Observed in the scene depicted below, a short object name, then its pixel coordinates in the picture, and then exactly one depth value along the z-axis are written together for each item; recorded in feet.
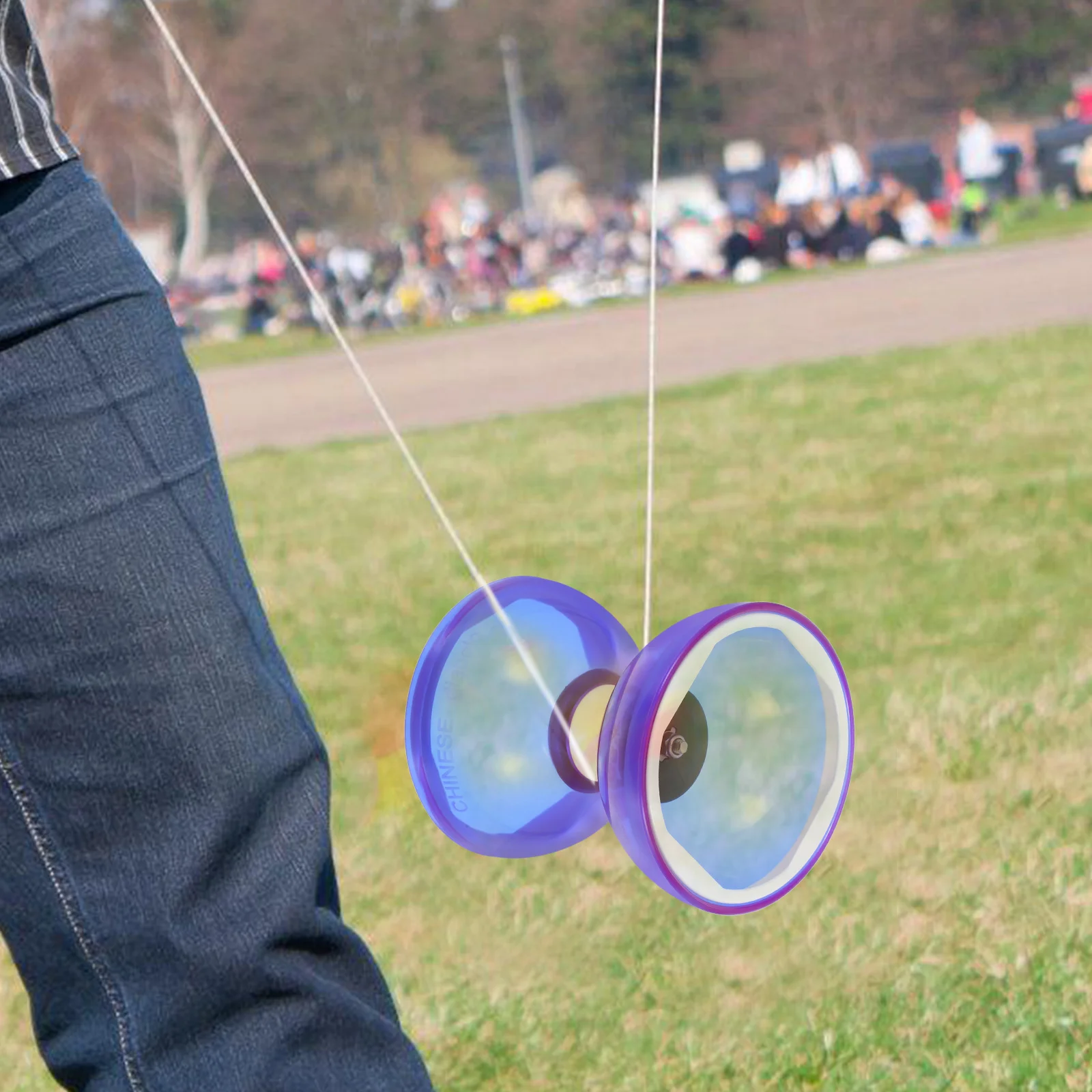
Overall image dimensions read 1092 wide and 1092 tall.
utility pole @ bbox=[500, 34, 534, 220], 183.01
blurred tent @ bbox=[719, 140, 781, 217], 138.82
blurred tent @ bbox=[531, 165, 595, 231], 112.37
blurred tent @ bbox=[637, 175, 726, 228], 116.88
